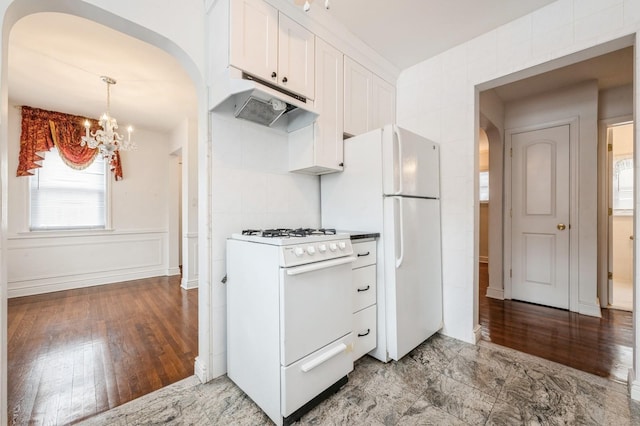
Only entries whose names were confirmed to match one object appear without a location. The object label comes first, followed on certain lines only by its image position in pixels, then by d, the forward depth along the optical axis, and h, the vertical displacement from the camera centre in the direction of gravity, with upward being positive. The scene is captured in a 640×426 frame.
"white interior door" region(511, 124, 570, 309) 3.21 -0.05
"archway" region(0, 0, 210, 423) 1.21 +0.87
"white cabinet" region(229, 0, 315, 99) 1.60 +1.10
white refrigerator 1.95 -0.04
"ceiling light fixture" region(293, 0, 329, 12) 1.24 +0.99
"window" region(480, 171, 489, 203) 5.90 +0.58
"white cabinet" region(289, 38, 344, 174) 2.09 +0.67
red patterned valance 3.68 +1.07
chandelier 3.12 +0.90
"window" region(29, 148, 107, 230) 3.90 +0.27
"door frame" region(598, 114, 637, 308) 3.14 -0.02
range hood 1.59 +0.74
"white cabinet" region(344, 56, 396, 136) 2.38 +1.08
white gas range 1.38 -0.60
